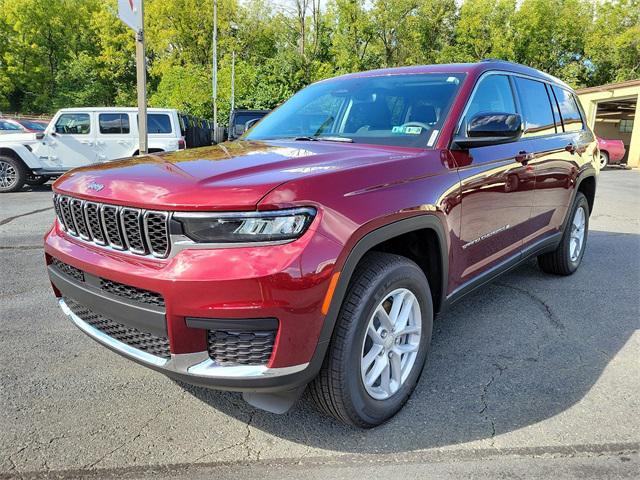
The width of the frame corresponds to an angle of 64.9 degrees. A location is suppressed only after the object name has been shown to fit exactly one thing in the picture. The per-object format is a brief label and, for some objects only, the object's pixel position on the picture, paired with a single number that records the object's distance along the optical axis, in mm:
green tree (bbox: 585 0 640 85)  35281
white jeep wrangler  10805
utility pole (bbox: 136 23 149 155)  7199
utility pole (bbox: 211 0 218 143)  25000
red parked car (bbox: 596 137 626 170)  21000
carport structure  21578
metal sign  6859
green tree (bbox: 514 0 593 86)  38000
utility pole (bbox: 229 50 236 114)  27141
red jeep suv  1901
